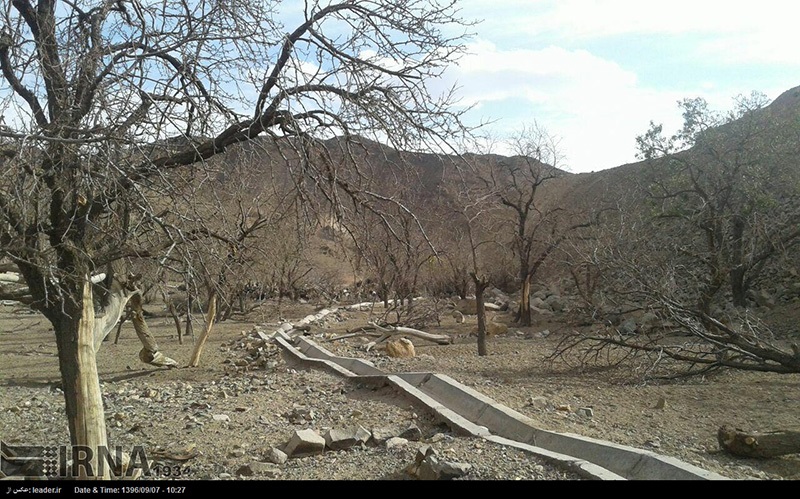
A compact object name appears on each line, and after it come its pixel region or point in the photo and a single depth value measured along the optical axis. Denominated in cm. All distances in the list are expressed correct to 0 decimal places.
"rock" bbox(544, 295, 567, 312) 2394
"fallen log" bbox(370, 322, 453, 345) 1668
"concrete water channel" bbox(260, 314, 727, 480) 545
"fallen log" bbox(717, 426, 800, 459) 628
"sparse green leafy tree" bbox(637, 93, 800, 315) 1281
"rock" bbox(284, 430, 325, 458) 679
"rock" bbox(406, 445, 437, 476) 573
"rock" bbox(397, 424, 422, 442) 738
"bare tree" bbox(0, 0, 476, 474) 489
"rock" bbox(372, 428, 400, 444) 720
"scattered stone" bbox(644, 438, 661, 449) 685
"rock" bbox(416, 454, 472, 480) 531
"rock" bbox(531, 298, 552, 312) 2476
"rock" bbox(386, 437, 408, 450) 680
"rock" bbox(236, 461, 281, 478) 609
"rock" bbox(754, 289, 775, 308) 1712
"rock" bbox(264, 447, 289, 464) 657
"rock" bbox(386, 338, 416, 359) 1421
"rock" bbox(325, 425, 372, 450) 699
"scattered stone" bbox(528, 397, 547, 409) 874
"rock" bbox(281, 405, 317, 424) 874
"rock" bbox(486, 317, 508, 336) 1811
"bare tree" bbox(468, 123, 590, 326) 1769
